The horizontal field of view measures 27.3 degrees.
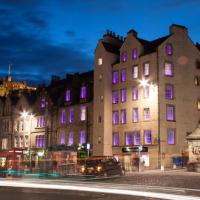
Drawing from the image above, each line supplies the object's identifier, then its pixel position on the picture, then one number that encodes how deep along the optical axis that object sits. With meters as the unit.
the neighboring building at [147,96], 58.91
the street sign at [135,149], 58.12
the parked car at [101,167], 41.25
